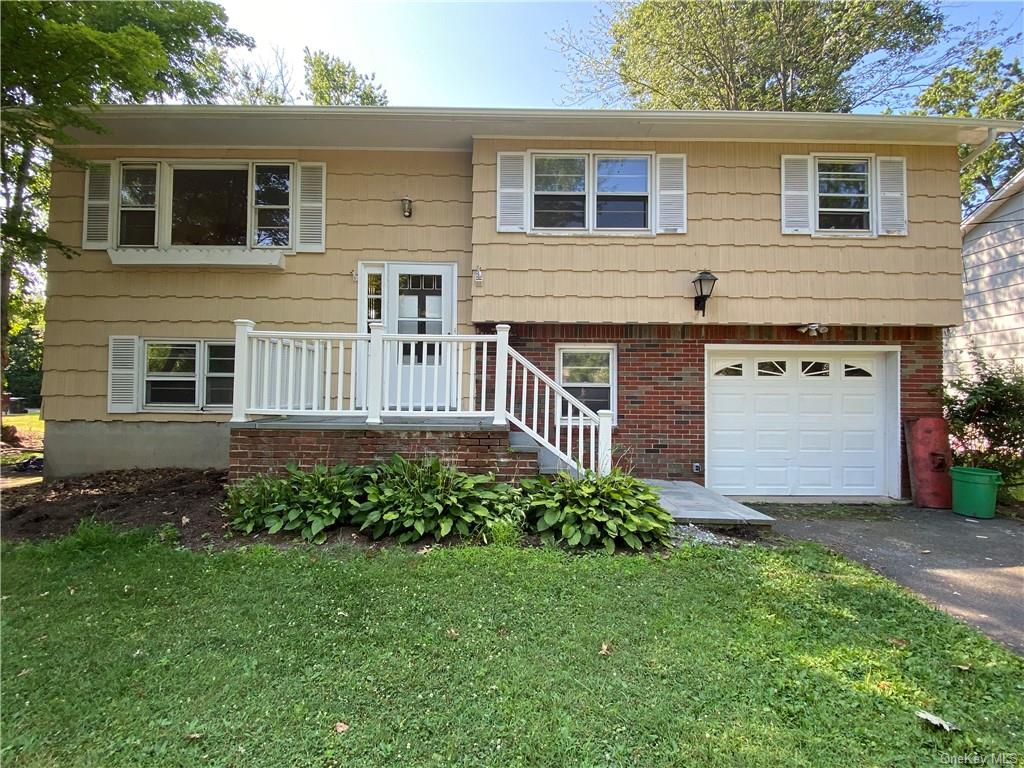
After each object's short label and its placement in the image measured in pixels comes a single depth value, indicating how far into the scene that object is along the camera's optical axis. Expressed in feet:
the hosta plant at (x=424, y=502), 12.30
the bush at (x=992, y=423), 18.34
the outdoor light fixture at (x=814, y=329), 19.62
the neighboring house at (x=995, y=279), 24.23
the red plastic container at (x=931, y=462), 19.17
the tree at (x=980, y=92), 34.37
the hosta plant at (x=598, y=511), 12.05
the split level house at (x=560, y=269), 19.43
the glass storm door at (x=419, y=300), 20.53
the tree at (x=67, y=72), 13.74
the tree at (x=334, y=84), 44.01
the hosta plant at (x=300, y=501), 12.53
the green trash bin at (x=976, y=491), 17.38
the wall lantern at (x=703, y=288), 18.71
